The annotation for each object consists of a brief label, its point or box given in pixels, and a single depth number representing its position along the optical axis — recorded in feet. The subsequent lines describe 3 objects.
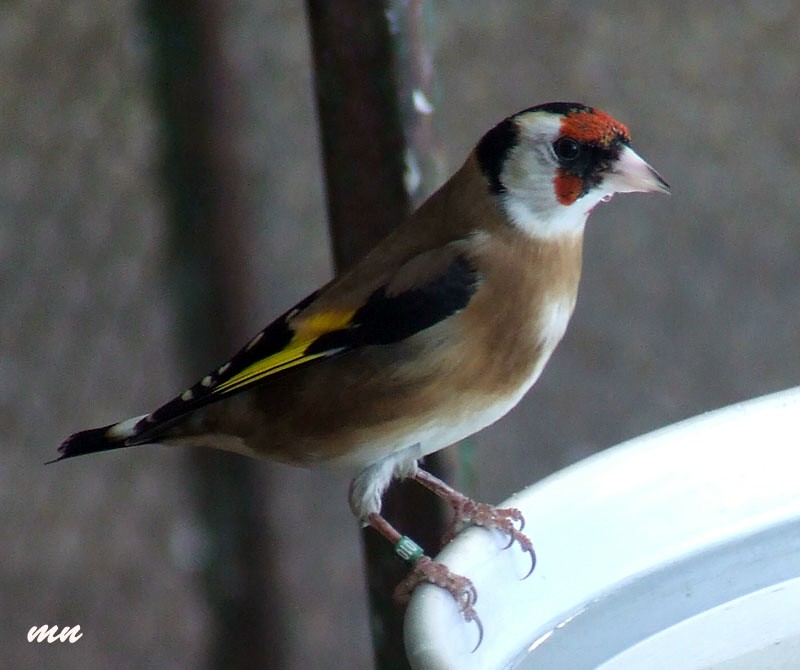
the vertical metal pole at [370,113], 9.64
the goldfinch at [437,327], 9.52
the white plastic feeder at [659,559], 9.40
